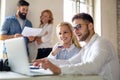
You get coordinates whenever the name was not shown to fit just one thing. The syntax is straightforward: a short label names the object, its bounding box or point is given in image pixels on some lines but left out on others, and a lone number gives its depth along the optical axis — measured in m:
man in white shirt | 1.37
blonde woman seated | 2.53
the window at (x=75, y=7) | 4.77
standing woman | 3.63
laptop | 1.30
